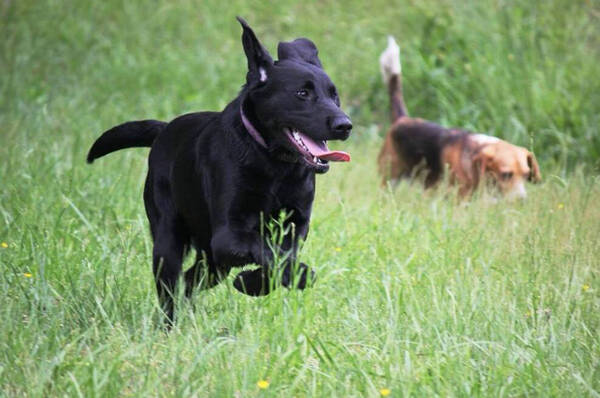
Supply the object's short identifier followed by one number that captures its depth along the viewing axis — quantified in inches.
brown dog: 540.7
